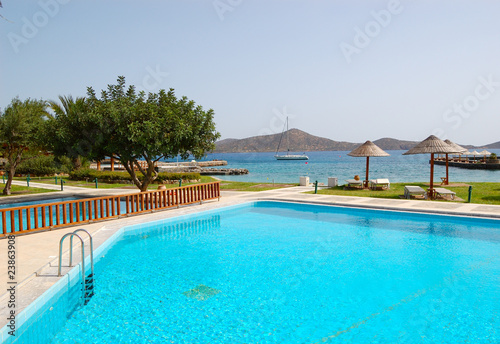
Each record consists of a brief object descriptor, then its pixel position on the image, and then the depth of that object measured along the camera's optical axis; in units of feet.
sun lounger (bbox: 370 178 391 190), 68.33
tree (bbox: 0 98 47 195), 62.23
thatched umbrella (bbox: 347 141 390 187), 69.21
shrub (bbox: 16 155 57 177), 106.83
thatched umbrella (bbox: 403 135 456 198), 57.88
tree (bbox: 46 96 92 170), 52.42
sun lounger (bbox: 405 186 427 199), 55.36
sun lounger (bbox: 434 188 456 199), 54.38
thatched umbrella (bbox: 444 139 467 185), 63.42
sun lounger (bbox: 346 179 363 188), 69.26
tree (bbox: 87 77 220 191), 49.08
